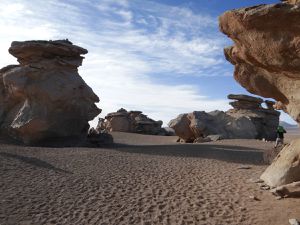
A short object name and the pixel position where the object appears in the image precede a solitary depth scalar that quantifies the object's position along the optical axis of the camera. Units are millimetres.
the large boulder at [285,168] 6593
